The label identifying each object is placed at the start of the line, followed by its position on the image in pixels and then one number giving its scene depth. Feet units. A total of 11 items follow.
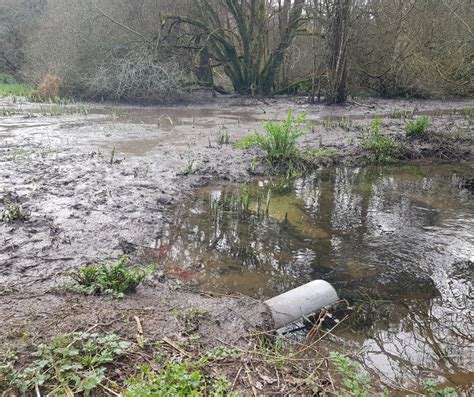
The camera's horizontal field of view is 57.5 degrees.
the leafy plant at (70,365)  7.21
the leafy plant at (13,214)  14.65
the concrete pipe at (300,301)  10.34
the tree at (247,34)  51.39
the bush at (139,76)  49.21
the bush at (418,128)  27.53
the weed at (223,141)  27.96
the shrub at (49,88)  52.13
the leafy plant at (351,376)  7.59
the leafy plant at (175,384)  6.90
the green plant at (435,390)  7.93
